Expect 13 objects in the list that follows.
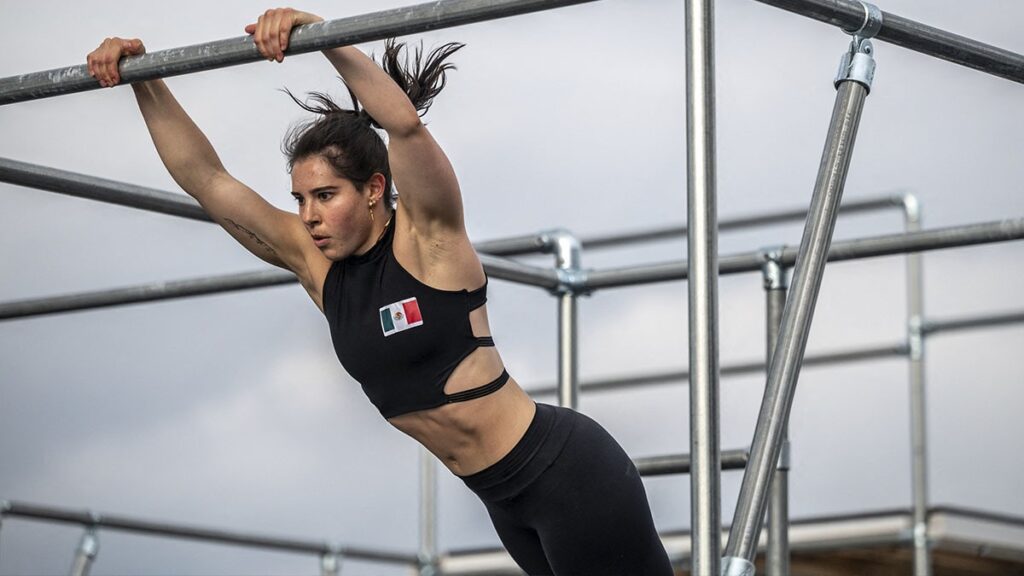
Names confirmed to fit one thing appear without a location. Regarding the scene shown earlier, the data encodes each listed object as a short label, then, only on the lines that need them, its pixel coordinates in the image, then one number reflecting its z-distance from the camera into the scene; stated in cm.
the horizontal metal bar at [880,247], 608
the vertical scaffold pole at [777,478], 640
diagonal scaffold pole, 436
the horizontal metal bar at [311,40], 442
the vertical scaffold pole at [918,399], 802
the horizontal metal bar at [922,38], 457
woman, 500
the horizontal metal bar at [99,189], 595
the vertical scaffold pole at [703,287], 404
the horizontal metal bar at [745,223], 855
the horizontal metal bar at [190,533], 852
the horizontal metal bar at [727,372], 875
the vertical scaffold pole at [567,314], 715
